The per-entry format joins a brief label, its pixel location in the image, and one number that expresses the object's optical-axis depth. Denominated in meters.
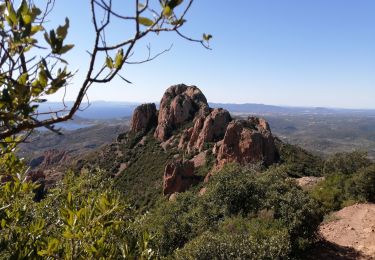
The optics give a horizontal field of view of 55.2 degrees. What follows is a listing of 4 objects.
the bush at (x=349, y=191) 25.38
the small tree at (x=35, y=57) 2.18
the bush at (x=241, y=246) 14.34
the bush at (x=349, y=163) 33.19
